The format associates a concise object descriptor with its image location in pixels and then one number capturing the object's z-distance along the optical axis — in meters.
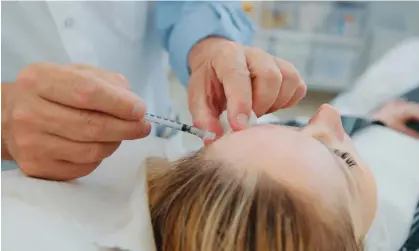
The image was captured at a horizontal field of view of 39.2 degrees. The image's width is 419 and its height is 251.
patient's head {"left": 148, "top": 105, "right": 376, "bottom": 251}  0.64
